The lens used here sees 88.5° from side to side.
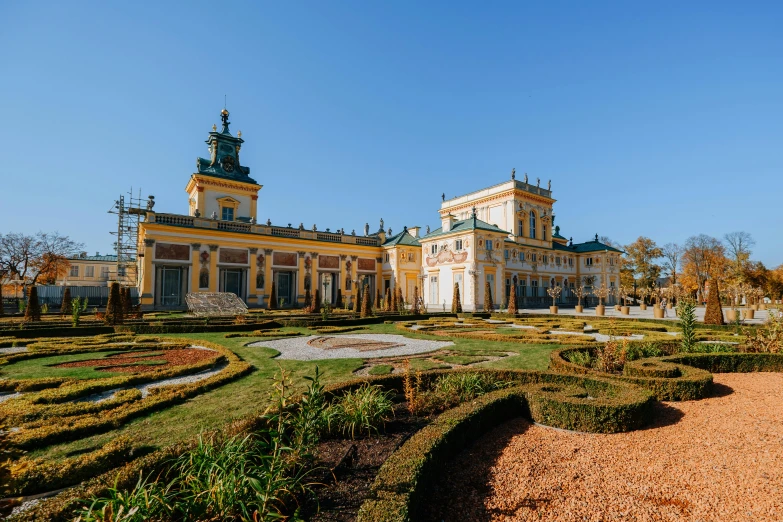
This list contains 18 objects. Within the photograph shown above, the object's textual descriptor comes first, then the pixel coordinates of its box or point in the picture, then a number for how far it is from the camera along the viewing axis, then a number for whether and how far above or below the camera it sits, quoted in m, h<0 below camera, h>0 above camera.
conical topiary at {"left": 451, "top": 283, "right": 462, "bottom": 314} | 28.27 -0.84
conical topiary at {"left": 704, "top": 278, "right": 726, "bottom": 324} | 17.84 -0.74
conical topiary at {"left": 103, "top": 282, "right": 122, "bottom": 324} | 17.30 -0.72
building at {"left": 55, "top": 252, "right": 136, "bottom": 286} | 57.00 +3.07
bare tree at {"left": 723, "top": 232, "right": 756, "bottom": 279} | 52.53 +4.94
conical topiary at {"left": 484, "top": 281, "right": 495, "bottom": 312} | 28.70 -0.57
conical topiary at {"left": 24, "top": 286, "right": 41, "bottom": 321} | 18.42 -0.77
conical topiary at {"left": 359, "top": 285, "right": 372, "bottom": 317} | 23.81 -0.84
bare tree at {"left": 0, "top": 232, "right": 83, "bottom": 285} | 41.81 +3.50
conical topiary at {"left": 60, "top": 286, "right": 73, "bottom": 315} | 23.69 -0.76
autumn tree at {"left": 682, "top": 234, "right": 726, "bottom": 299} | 55.97 +4.93
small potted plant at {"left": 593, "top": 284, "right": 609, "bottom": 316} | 28.52 -0.06
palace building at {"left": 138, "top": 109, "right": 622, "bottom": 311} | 31.91 +3.66
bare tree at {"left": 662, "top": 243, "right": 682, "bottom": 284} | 59.56 +4.61
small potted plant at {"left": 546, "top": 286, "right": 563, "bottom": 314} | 36.01 +0.02
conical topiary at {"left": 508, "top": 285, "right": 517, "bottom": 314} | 26.42 -0.78
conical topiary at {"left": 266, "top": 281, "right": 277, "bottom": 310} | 31.95 -0.66
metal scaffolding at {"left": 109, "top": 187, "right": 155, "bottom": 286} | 37.47 +4.99
